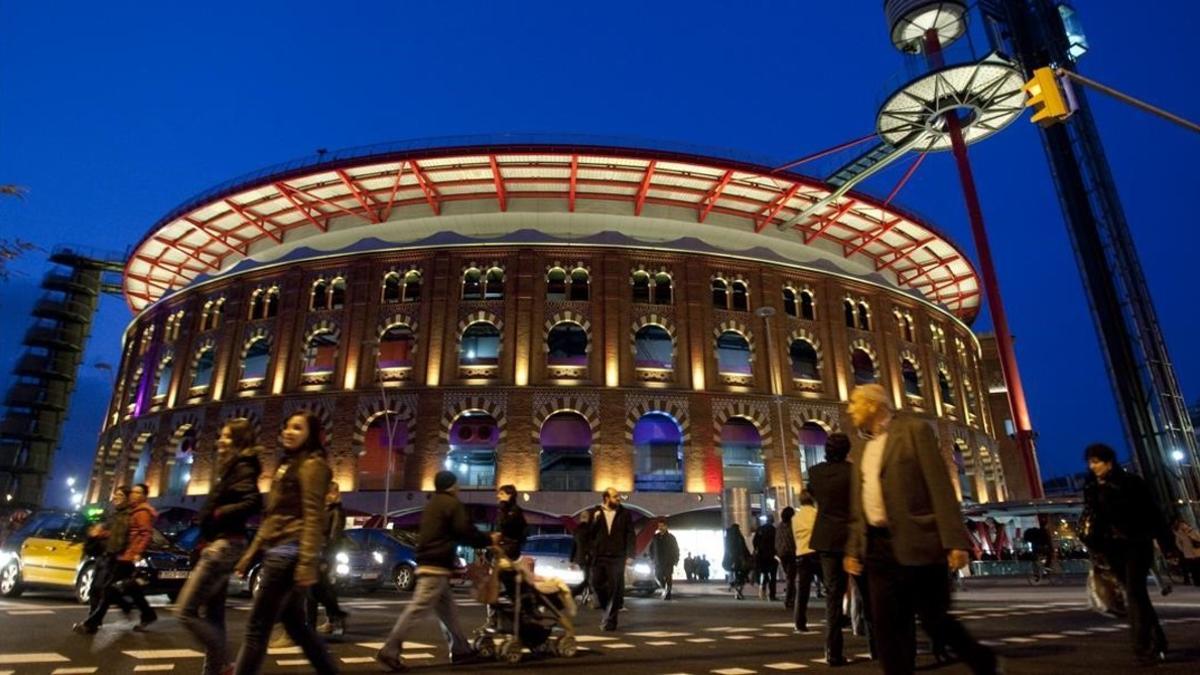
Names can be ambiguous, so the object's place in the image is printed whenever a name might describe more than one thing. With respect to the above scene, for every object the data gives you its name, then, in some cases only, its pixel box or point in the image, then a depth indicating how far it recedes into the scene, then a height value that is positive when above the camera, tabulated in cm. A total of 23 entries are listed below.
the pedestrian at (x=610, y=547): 933 +28
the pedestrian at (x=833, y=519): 628 +39
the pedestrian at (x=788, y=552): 1203 +23
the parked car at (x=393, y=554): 1720 +44
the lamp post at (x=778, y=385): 2822 +699
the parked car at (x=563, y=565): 1645 +10
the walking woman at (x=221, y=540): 439 +23
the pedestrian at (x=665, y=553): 1532 +30
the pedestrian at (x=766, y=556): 1466 +19
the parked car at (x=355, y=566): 1570 +17
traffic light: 800 +494
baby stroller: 664 -38
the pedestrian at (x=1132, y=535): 587 +19
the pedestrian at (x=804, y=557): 876 +10
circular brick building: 2828 +979
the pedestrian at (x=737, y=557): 1630 +21
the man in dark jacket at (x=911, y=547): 361 +8
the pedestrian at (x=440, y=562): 587 +8
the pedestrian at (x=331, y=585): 778 -10
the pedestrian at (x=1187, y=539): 1183 +30
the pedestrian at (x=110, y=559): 804 +22
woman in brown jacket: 409 +16
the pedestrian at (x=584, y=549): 1129 +33
